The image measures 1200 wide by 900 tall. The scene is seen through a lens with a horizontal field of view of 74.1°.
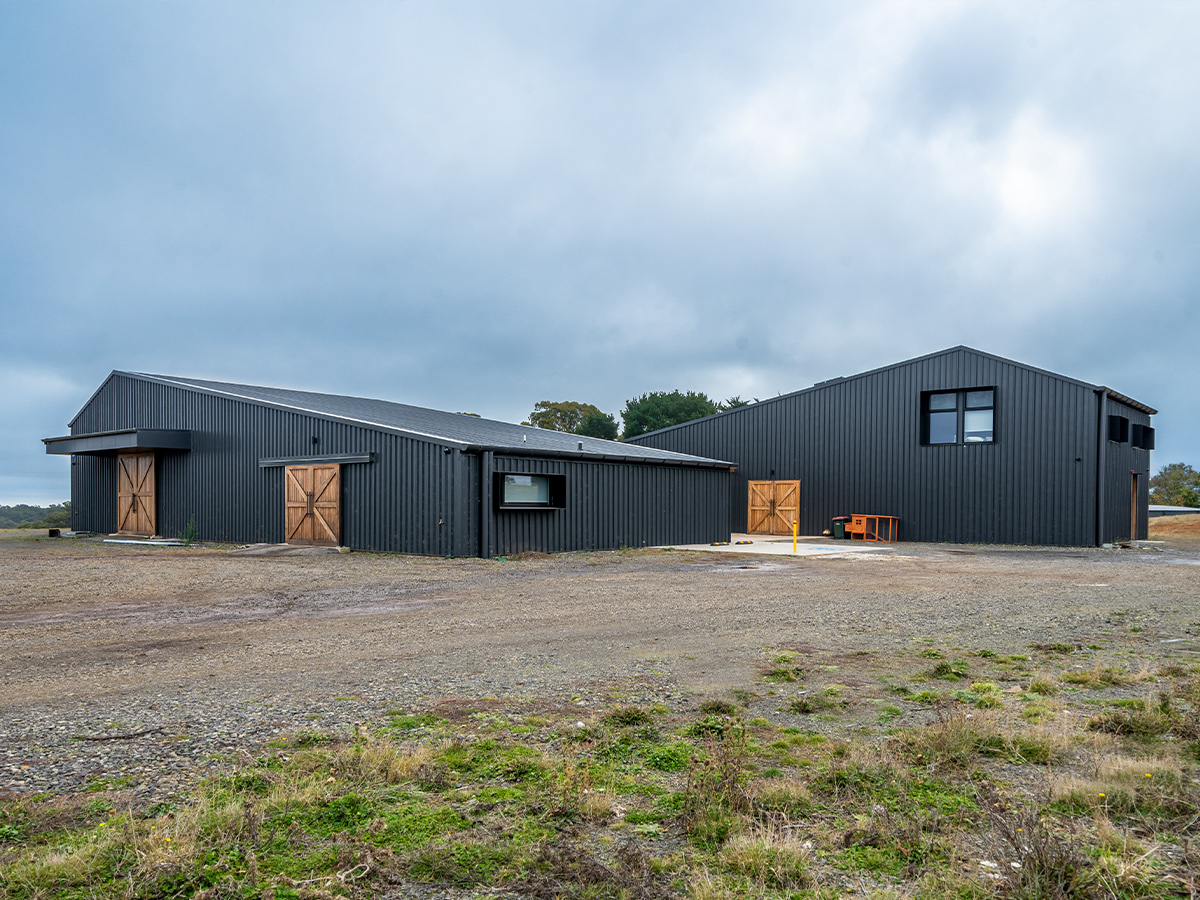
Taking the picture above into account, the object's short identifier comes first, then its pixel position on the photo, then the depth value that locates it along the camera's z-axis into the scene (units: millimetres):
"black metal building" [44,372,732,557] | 17562
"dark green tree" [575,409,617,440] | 60175
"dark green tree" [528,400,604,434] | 61250
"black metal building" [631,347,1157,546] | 23797
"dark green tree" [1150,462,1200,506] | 47138
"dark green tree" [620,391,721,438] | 59969
